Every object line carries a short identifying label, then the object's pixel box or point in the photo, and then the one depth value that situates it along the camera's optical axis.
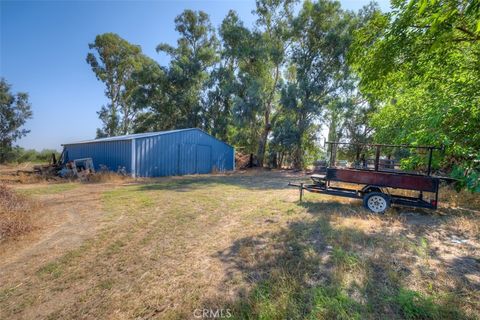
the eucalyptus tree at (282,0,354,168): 17.62
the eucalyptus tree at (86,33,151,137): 27.09
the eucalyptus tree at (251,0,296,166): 18.98
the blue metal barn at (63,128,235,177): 12.45
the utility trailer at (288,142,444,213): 4.75
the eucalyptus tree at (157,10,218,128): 23.66
